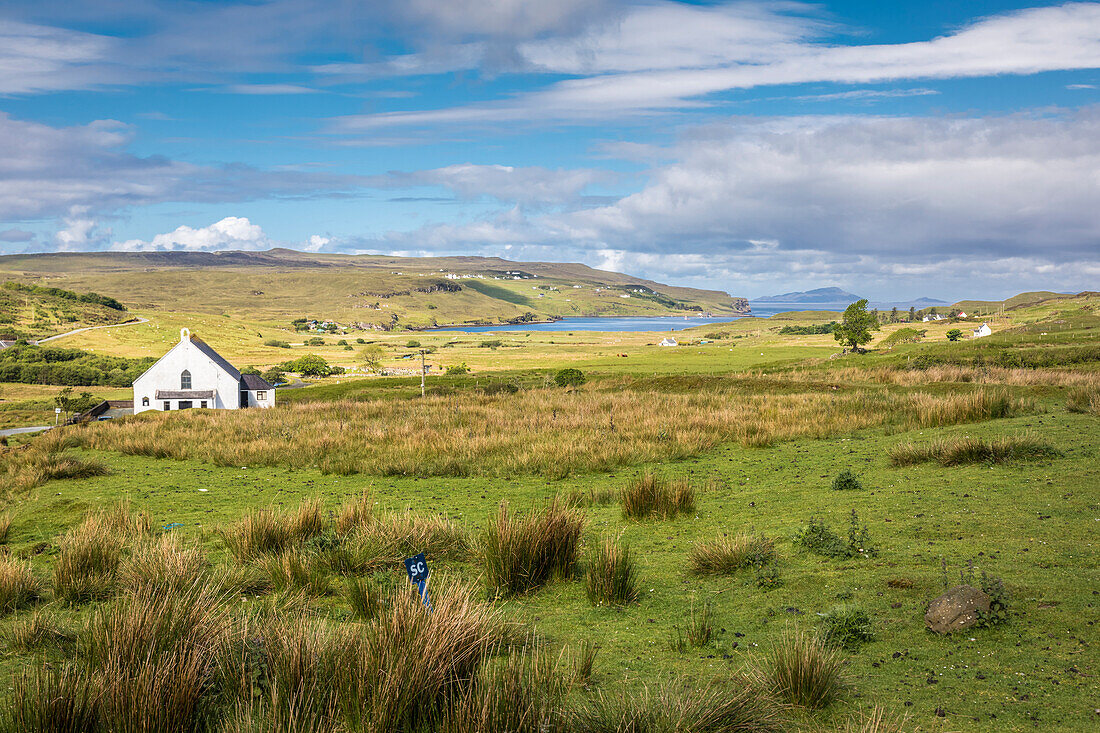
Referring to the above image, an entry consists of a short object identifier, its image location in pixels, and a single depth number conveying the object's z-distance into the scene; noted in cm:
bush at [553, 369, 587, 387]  5600
